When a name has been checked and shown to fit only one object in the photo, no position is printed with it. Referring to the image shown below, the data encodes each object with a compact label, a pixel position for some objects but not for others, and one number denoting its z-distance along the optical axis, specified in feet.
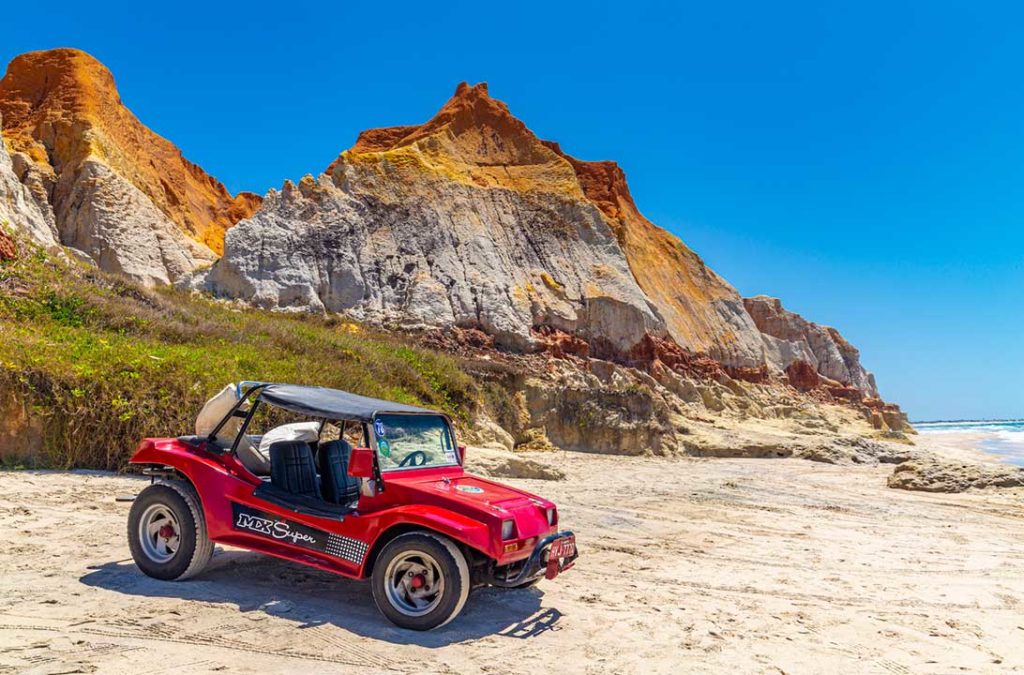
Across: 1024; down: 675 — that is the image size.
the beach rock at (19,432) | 29.17
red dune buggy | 14.62
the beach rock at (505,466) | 38.27
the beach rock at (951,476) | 46.47
